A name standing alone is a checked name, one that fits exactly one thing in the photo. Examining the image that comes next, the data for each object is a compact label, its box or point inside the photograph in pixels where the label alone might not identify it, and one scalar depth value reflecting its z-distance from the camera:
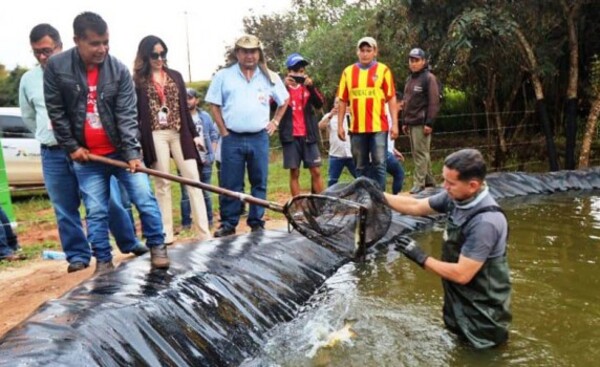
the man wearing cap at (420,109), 6.67
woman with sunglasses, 4.24
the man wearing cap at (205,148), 6.14
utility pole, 29.73
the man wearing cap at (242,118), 4.51
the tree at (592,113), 8.37
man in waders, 2.79
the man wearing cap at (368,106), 5.64
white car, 8.60
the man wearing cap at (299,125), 5.58
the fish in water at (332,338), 3.15
